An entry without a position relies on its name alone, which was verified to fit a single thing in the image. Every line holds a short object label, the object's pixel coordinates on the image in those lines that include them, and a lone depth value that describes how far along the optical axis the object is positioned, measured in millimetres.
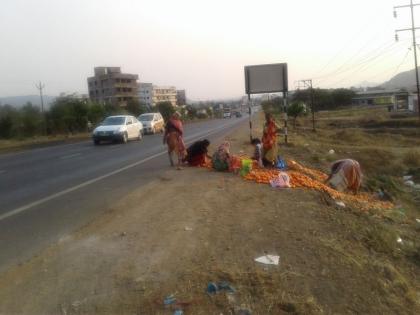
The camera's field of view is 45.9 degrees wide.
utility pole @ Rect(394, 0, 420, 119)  46712
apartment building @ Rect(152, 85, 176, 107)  169588
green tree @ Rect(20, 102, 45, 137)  45219
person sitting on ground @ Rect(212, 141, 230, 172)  12688
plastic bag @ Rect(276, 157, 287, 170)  13133
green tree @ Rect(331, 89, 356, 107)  132625
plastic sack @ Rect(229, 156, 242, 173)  12409
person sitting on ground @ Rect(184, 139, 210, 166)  14070
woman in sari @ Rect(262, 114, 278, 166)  12977
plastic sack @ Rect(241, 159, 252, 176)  11758
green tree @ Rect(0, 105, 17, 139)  44625
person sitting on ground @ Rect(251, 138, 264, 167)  13250
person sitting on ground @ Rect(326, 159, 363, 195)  11859
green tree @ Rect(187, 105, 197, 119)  101981
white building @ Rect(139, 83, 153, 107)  157875
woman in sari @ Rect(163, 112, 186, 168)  13727
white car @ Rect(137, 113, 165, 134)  38750
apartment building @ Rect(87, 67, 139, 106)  122938
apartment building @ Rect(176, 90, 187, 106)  189688
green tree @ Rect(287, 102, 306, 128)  51781
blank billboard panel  20812
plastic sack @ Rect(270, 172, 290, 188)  10312
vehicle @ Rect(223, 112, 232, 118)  99625
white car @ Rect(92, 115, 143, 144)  27828
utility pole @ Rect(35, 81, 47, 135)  46109
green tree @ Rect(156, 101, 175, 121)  80725
